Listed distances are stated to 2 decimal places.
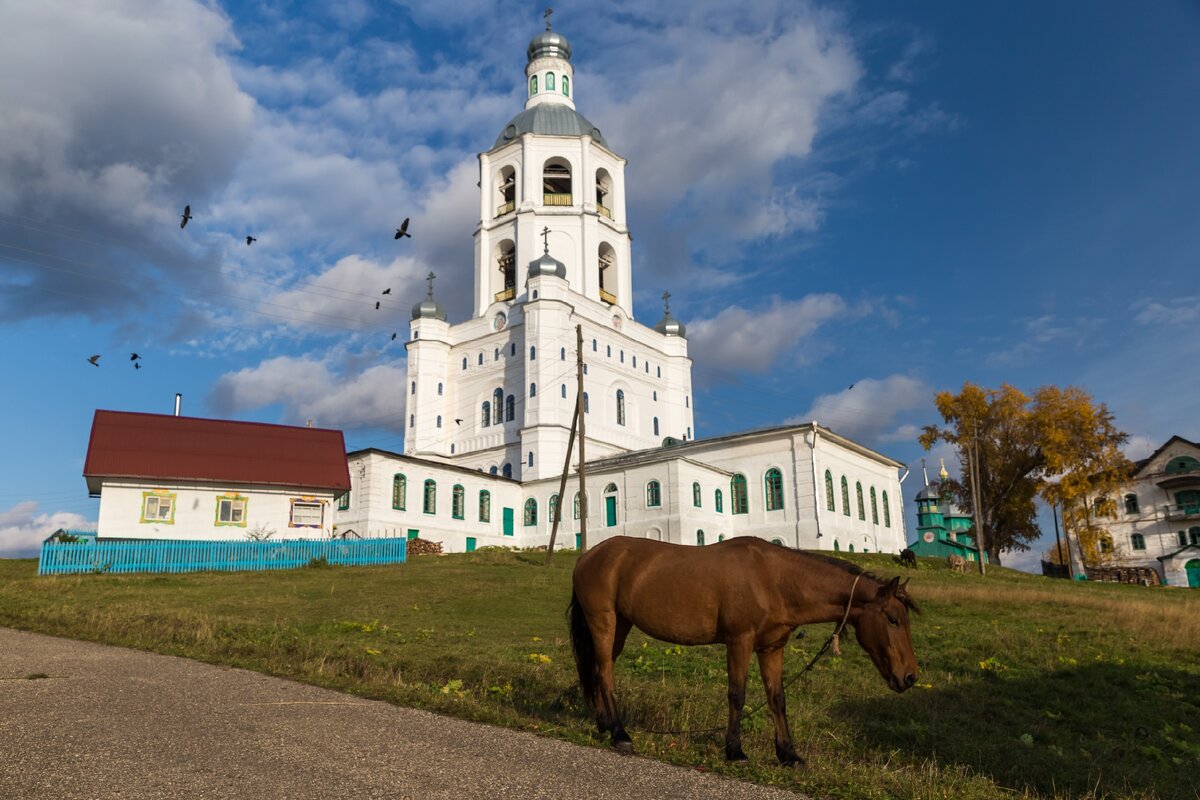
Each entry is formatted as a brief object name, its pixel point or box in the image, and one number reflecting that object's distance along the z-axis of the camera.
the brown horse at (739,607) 7.26
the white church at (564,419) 47.88
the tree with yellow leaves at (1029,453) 50.66
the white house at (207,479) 36.03
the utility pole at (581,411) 35.34
